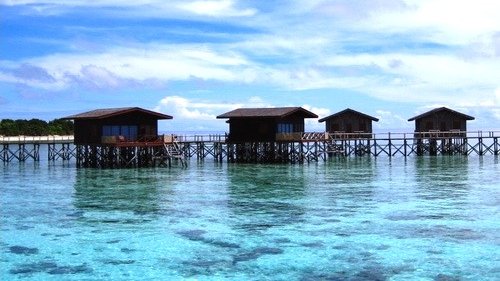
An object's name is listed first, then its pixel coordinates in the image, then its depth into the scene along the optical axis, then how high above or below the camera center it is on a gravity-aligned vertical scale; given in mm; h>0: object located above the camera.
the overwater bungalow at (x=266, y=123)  52500 +2284
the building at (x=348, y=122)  63594 +2688
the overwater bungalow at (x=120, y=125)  47781 +2093
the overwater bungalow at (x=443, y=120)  64062 +2788
